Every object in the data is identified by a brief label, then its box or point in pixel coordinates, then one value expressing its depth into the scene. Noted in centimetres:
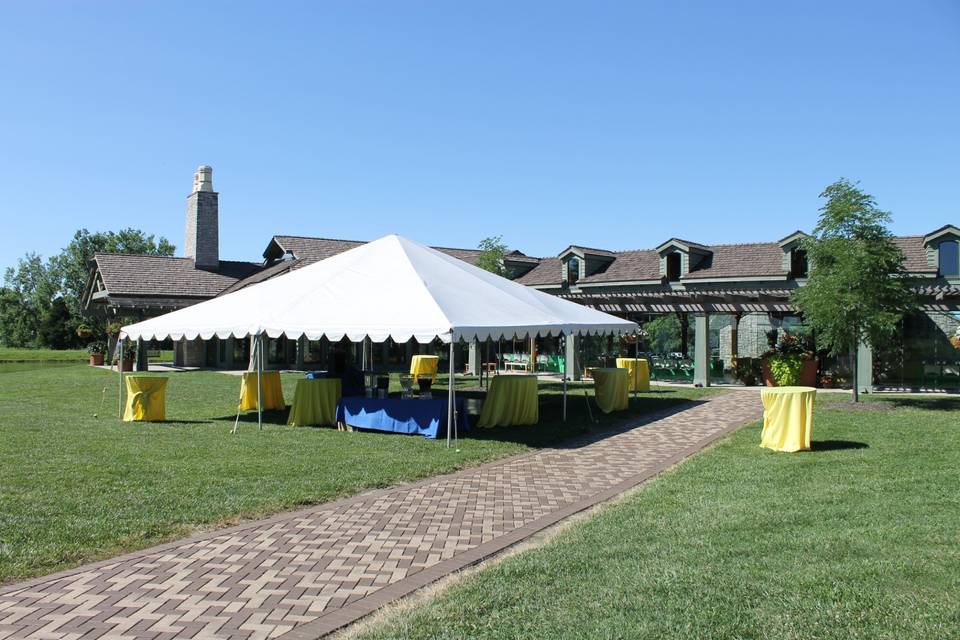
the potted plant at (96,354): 3409
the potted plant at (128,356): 3072
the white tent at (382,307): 1241
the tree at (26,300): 6944
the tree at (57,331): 6053
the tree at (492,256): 2905
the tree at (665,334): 3114
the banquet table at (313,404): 1399
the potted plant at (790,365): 2147
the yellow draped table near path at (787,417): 1083
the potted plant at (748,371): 2345
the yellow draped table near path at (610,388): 1652
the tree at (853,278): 1602
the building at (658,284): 2184
